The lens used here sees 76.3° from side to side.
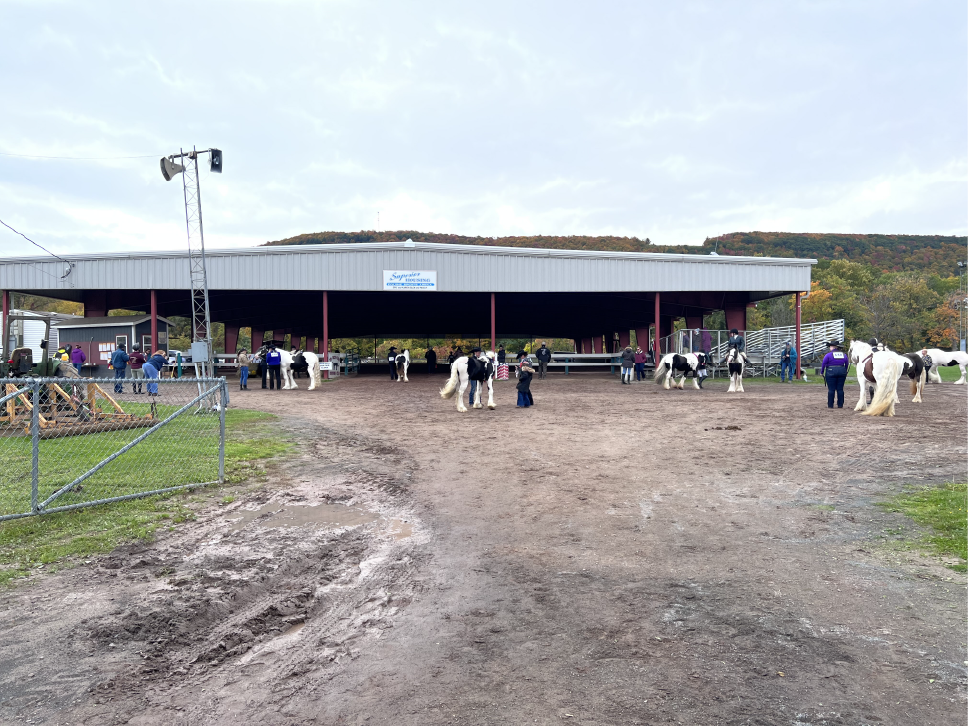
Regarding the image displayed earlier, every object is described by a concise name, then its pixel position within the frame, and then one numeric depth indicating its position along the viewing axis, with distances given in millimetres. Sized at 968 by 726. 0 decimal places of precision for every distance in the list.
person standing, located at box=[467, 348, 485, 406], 15688
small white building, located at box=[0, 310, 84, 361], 33562
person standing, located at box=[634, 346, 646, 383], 28266
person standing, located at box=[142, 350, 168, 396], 18773
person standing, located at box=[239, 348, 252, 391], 22828
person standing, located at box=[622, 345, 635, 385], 25109
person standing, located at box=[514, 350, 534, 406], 16266
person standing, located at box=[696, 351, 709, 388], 23828
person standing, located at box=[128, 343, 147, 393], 21364
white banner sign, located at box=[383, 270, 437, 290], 28891
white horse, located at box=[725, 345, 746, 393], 21875
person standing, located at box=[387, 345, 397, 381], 27772
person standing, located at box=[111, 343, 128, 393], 19250
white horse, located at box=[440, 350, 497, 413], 15566
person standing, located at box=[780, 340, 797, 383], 27062
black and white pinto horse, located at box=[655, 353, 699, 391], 23656
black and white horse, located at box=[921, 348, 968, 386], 26031
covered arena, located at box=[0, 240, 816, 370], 27875
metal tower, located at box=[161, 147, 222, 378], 20312
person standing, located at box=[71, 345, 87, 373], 21281
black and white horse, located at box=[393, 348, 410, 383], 26859
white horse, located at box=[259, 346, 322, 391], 23219
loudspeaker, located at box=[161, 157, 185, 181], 24094
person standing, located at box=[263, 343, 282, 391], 22609
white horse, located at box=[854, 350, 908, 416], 13992
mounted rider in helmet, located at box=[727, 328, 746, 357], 24141
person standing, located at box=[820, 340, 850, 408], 15570
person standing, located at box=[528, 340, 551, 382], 26472
